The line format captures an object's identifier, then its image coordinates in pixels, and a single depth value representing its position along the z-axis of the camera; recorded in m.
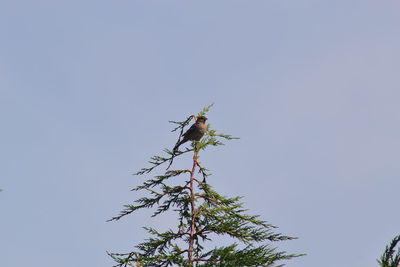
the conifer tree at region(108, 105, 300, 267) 18.03
